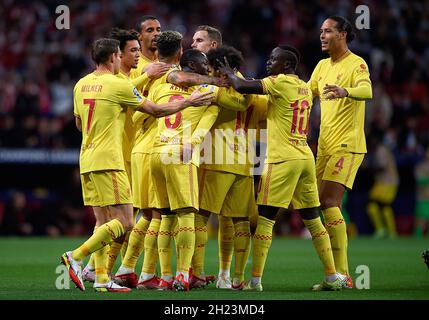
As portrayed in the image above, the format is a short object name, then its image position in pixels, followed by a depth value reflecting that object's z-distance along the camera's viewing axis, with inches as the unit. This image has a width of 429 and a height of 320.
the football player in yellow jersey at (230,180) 722.2
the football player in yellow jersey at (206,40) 770.8
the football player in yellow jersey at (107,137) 677.9
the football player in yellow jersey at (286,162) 698.8
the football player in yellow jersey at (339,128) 743.1
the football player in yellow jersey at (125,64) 757.3
